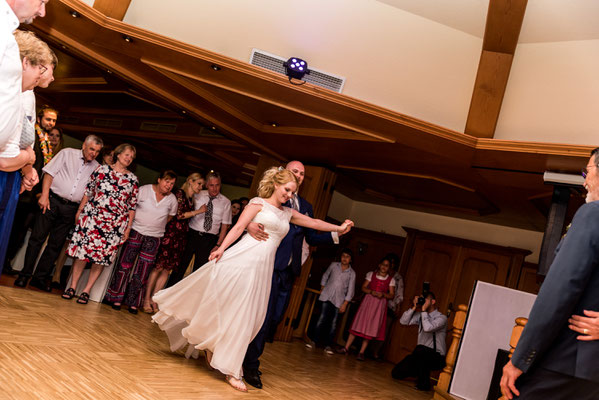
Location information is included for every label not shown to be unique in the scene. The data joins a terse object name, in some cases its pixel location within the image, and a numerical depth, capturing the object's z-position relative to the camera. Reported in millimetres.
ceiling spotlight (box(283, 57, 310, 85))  4332
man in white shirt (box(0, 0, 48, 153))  1589
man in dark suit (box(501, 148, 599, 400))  1551
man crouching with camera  6125
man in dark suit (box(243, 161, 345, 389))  3748
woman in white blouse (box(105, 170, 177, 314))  5164
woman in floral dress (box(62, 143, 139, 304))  4809
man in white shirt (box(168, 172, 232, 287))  5742
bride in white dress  3410
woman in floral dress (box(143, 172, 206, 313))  5547
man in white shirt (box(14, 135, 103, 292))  4812
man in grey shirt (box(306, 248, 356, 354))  7523
